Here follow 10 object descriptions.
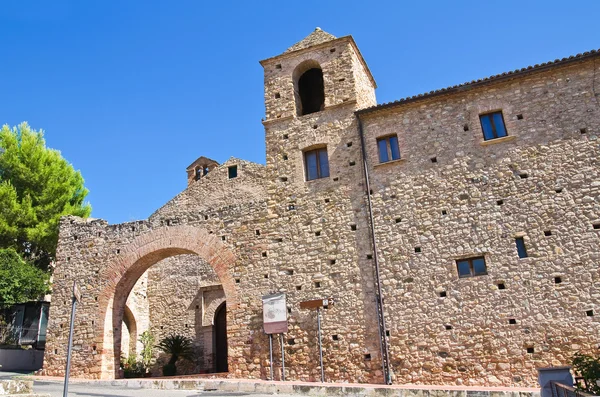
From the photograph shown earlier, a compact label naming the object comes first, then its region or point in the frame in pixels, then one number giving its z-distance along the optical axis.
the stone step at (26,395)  6.93
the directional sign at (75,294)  9.13
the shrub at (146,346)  18.94
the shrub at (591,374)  7.54
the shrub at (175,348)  17.84
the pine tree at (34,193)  21.16
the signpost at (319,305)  12.67
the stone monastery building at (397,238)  11.48
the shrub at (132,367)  16.68
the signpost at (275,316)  13.24
